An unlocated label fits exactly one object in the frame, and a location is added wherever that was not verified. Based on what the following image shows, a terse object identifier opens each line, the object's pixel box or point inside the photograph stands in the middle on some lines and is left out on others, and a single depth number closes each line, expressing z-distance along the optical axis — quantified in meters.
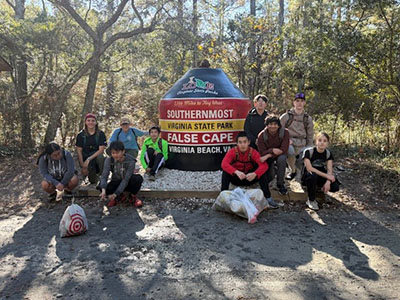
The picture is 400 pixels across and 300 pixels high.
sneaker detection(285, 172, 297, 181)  5.96
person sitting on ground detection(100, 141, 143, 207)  4.84
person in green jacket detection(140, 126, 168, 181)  6.20
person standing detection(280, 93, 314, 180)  5.65
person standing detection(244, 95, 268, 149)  5.69
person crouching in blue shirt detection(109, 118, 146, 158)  6.10
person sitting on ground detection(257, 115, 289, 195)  5.09
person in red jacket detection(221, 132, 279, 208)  4.83
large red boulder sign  6.30
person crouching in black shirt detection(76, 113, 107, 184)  5.71
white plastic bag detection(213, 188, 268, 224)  4.39
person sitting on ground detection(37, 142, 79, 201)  4.96
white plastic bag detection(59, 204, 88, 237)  3.97
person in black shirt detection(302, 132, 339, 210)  4.74
